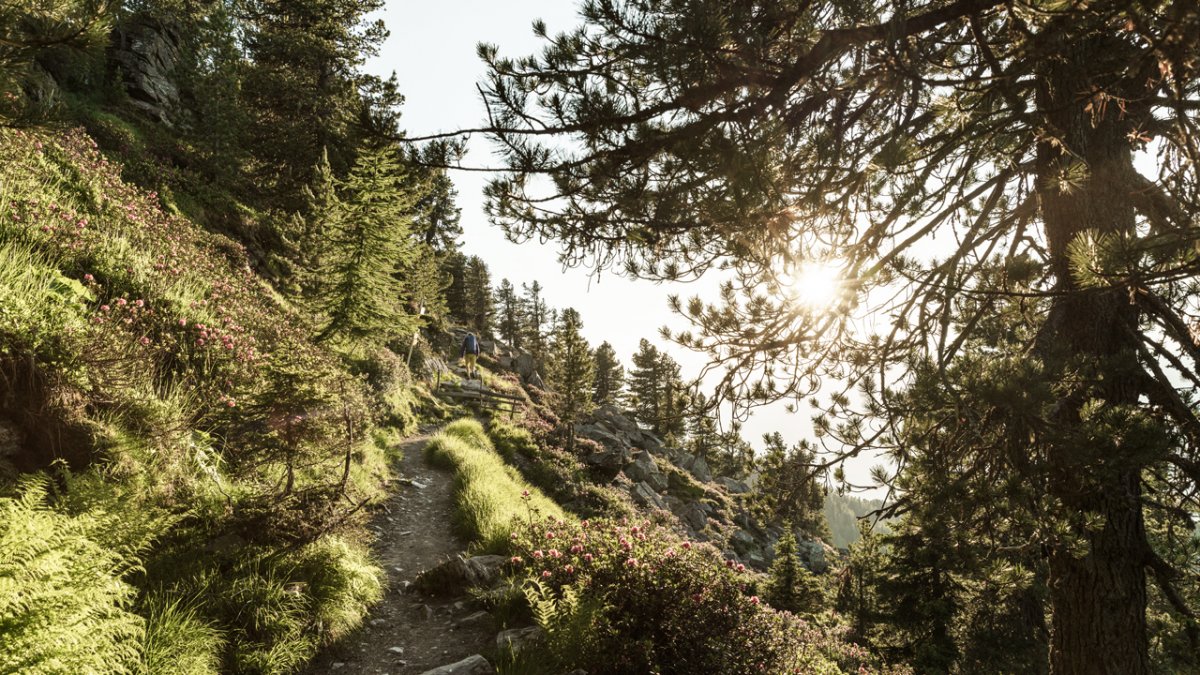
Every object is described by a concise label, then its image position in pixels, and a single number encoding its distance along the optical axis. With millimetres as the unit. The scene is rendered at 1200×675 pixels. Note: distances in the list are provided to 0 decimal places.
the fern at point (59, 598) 2617
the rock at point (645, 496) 22828
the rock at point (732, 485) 44500
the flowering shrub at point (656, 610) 4402
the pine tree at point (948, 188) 2949
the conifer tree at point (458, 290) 45188
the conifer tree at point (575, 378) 22656
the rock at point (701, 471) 42253
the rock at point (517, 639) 4562
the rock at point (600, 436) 29359
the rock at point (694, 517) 28391
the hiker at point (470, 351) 24344
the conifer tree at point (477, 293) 48188
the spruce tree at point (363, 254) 11719
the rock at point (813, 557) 36312
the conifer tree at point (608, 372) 54312
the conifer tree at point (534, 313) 60088
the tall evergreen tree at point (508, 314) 58656
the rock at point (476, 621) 5531
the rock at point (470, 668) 4418
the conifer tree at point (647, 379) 47719
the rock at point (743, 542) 32188
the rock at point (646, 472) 28953
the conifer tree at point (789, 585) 16500
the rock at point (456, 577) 6242
